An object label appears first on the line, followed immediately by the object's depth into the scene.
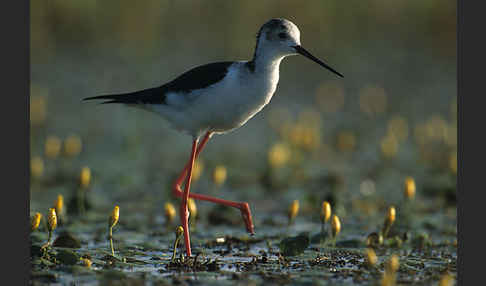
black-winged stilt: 10.95
